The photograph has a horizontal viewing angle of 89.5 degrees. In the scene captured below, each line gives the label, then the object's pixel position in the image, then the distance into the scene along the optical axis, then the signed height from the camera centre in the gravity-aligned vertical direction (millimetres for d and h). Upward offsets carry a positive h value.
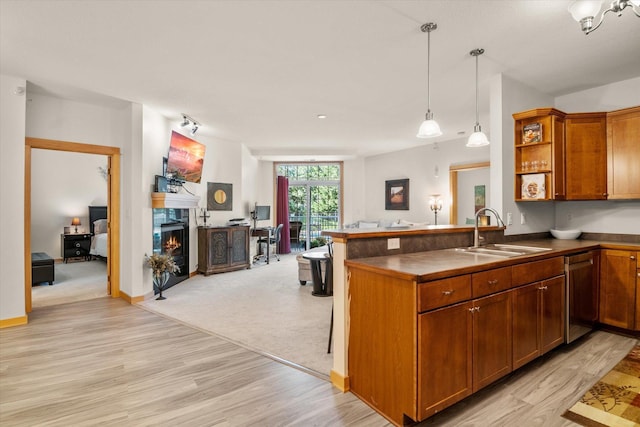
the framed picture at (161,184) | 4711 +450
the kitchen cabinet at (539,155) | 3344 +614
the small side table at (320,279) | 4723 -959
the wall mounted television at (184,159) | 4891 +897
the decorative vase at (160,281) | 4551 -949
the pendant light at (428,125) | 2506 +724
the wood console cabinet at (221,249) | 6090 -676
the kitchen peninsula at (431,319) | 1718 -645
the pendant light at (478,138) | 3125 +725
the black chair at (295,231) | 9281 -502
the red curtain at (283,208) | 9000 +161
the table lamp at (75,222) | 7598 -164
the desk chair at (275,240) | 7864 -656
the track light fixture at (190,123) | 4953 +1458
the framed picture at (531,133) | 3396 +843
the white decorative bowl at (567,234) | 3705 -255
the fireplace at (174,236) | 4879 -359
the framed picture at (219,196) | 6451 +364
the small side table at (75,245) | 7367 -699
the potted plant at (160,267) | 4461 -733
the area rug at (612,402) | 1866 -1201
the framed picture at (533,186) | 3398 +277
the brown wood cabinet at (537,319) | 2223 -793
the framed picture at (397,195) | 7734 +450
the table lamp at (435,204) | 6782 +186
